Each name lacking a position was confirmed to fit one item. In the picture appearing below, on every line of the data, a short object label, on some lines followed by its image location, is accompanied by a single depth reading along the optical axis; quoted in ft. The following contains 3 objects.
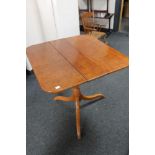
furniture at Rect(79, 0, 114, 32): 11.75
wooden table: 3.43
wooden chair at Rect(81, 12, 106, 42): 9.84
